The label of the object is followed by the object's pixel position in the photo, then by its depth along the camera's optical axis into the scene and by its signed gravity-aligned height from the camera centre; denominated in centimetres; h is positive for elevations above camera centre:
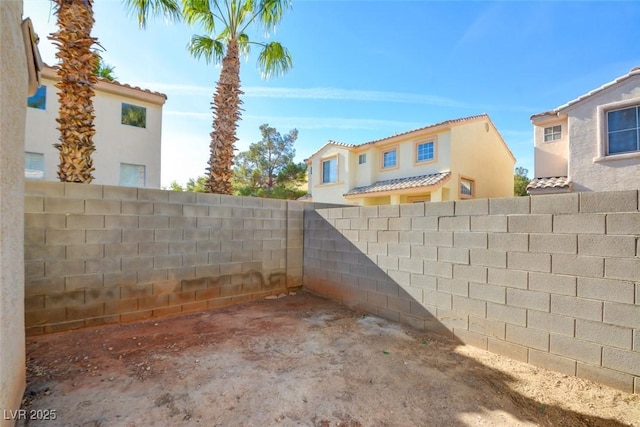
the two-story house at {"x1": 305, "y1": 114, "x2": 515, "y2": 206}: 1114 +255
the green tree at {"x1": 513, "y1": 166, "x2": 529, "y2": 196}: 2138 +348
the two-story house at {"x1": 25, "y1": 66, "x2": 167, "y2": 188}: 914 +308
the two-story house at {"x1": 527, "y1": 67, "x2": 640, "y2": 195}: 725 +235
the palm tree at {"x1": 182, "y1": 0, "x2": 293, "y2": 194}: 640 +436
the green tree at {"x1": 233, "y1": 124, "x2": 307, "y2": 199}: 1973 +391
